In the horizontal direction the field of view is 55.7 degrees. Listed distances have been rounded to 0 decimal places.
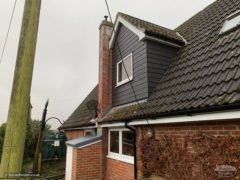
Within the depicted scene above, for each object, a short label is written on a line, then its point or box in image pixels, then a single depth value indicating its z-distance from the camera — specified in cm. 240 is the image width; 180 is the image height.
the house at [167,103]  419
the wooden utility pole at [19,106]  322
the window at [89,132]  1177
